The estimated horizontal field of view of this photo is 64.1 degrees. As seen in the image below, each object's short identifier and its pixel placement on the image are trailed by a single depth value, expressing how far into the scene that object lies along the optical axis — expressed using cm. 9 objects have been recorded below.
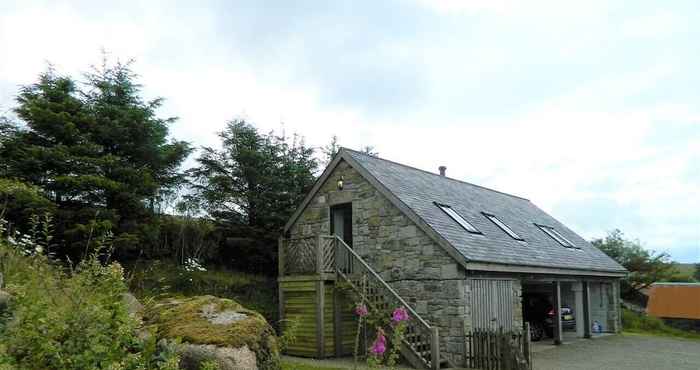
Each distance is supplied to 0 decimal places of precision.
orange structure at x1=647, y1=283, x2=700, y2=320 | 2305
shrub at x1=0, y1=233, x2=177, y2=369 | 453
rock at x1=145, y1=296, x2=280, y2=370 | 627
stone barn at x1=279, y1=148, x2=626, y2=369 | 1284
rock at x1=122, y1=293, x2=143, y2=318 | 692
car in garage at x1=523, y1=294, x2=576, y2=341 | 1839
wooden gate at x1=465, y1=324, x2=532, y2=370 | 1138
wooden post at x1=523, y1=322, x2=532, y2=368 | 1147
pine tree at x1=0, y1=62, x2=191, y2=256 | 1307
